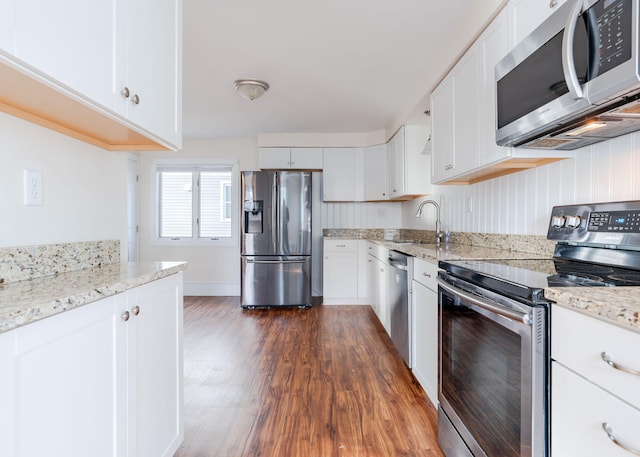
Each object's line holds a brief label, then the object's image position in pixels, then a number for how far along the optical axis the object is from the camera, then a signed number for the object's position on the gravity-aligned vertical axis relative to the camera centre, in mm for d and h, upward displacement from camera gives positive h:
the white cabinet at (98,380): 708 -409
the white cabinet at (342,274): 4465 -609
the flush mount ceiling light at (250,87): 3002 +1239
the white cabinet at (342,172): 4727 +763
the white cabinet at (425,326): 1892 -594
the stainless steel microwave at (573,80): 949 +501
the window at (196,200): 5117 +399
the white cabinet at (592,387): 667 -349
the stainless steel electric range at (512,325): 934 -324
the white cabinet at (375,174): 4449 +711
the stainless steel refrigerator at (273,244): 4277 -212
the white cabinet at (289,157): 4723 +967
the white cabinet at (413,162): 3609 +693
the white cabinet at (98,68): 788 +451
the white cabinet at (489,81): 1668 +766
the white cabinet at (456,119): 1952 +697
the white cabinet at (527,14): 1346 +897
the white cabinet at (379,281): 3115 -566
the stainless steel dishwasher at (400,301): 2363 -554
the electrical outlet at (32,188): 1141 +131
